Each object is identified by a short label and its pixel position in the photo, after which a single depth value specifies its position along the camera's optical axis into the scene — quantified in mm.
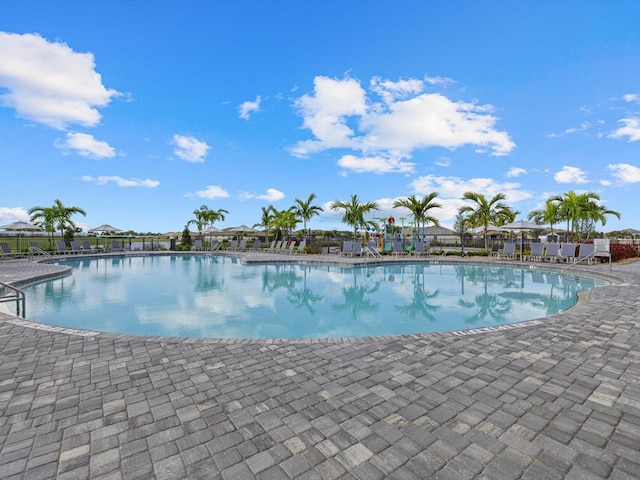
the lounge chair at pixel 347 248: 19531
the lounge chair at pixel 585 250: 14718
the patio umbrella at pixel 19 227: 17109
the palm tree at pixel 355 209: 23188
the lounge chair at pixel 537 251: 15584
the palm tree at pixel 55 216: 22078
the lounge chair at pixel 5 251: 16672
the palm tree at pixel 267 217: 28930
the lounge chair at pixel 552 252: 14867
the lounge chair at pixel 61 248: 19464
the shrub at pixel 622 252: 15633
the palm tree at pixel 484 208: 21578
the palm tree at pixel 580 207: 19359
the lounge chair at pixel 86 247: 20672
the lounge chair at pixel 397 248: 19375
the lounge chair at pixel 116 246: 23781
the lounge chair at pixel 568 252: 14305
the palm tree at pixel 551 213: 20984
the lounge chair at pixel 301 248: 20578
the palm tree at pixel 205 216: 33906
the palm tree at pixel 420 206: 21062
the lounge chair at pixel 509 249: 17109
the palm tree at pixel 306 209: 24777
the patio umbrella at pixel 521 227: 17547
